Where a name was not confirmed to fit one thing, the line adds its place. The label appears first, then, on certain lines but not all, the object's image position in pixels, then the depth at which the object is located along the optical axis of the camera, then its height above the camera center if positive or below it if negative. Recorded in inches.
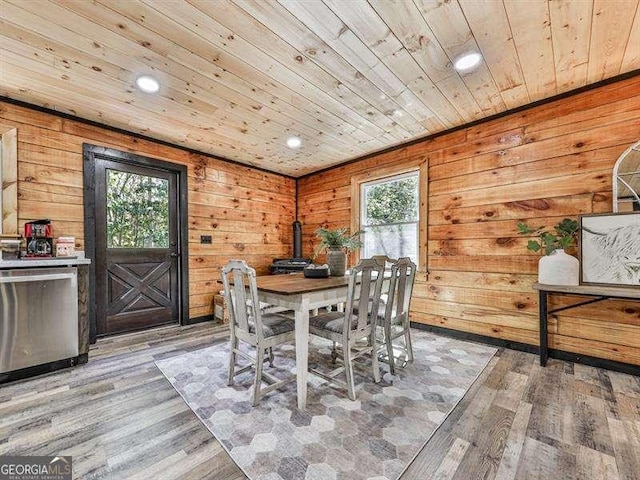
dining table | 70.6 -16.5
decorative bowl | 98.0 -11.5
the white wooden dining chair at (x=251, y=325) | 72.9 -24.5
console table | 80.0 -16.8
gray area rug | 54.0 -43.7
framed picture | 84.1 -3.5
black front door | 124.2 -3.0
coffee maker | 97.0 +0.7
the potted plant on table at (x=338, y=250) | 102.0 -4.2
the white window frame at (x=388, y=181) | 140.6 +26.7
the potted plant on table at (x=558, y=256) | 91.4 -5.9
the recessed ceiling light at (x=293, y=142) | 137.2 +49.3
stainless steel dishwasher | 84.7 -24.6
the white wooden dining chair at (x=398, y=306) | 88.1 -22.9
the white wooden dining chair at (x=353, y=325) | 75.6 -25.5
